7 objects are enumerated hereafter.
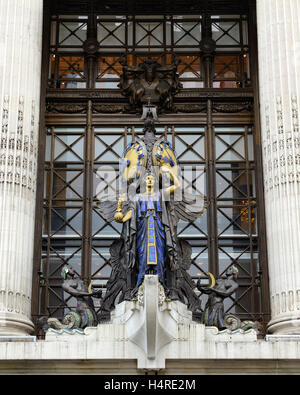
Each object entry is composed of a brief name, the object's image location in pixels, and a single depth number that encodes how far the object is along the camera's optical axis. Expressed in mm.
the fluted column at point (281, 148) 21969
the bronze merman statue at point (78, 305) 21484
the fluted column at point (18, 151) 21812
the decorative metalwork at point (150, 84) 27375
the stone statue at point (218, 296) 21578
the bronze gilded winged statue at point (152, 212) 21562
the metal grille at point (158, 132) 25422
